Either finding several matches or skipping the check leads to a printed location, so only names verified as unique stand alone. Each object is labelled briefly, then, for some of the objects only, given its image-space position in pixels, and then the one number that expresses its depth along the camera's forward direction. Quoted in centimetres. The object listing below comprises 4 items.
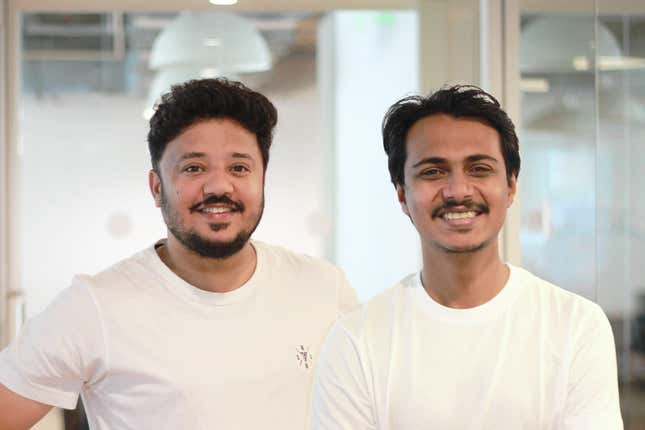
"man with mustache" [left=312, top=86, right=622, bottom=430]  197
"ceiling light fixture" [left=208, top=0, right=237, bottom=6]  402
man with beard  239
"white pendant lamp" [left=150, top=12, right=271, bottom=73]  429
